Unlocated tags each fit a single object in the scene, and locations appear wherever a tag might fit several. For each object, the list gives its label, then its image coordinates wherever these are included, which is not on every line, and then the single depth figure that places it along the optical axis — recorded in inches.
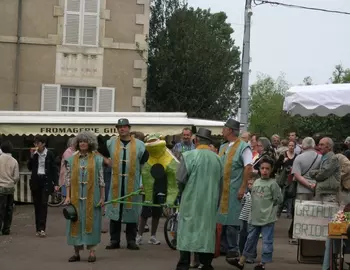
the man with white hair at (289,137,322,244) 550.9
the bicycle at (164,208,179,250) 528.4
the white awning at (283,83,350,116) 537.0
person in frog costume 521.3
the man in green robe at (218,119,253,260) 463.2
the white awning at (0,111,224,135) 872.3
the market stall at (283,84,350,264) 456.4
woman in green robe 475.2
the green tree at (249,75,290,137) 2596.0
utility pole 949.2
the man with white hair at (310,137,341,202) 471.0
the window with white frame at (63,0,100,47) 1049.5
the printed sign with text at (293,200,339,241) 455.8
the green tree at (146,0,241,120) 1070.4
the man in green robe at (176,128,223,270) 422.3
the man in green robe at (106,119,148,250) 527.5
